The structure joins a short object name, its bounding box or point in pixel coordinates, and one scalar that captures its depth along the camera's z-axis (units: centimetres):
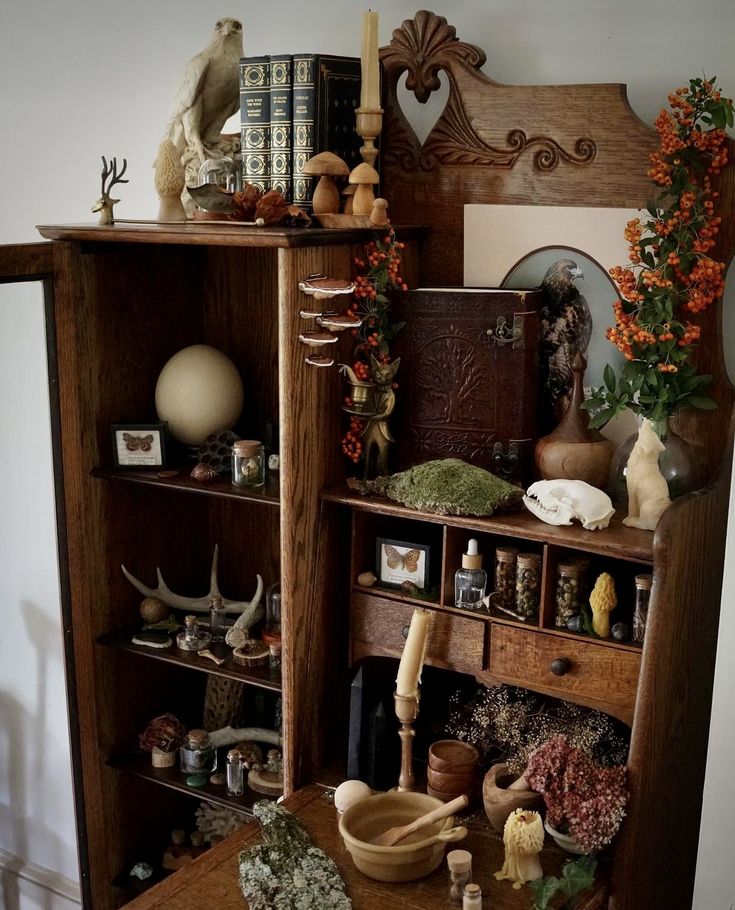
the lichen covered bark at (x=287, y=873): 169
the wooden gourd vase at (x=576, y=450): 187
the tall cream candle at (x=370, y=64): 198
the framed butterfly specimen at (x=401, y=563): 198
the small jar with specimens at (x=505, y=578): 188
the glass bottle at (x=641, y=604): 173
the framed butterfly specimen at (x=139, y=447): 229
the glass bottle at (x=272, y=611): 229
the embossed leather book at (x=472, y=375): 192
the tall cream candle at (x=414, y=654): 190
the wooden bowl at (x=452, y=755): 192
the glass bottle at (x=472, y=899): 164
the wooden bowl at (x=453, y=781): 192
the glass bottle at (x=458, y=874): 171
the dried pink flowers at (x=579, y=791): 167
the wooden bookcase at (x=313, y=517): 177
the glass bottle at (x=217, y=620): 239
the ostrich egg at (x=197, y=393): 229
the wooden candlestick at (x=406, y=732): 192
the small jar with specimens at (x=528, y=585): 185
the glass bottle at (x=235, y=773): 233
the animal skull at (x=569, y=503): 174
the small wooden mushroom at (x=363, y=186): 198
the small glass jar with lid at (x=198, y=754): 241
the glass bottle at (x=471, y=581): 189
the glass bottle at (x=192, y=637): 233
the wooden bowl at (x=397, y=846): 171
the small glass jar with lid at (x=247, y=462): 215
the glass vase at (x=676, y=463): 182
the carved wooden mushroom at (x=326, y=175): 196
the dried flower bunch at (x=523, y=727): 188
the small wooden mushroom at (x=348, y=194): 204
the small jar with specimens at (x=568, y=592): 180
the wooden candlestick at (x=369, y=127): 202
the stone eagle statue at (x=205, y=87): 212
